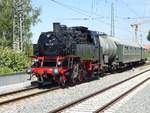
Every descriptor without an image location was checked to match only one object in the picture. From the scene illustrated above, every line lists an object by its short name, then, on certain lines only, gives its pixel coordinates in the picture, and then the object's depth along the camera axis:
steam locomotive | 21.08
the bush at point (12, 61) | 25.31
